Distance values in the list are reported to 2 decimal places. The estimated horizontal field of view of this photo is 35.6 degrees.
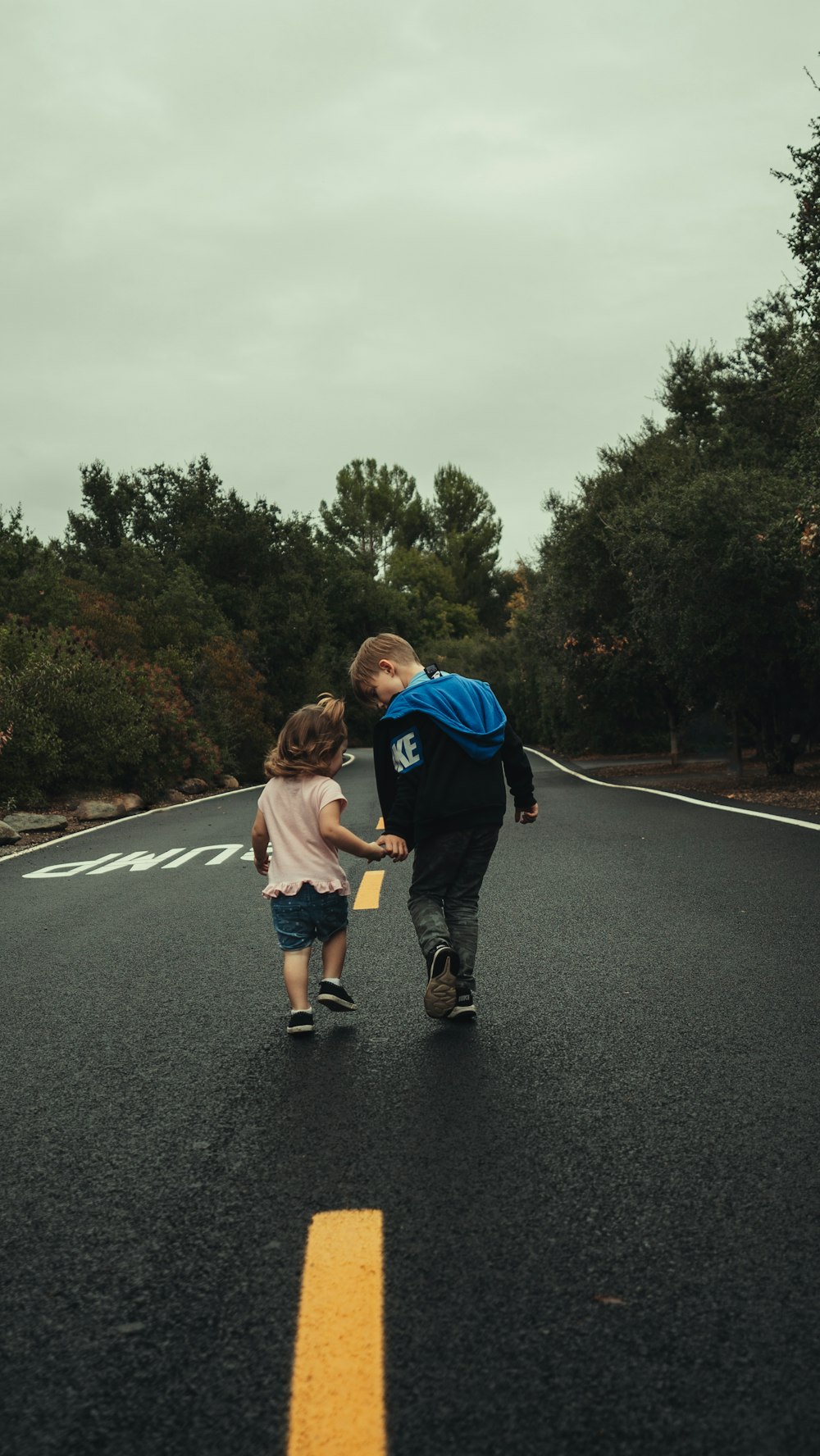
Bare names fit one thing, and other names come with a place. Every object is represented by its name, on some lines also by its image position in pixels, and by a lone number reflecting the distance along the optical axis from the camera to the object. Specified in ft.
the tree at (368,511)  292.20
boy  17.35
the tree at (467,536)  301.02
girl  16.84
